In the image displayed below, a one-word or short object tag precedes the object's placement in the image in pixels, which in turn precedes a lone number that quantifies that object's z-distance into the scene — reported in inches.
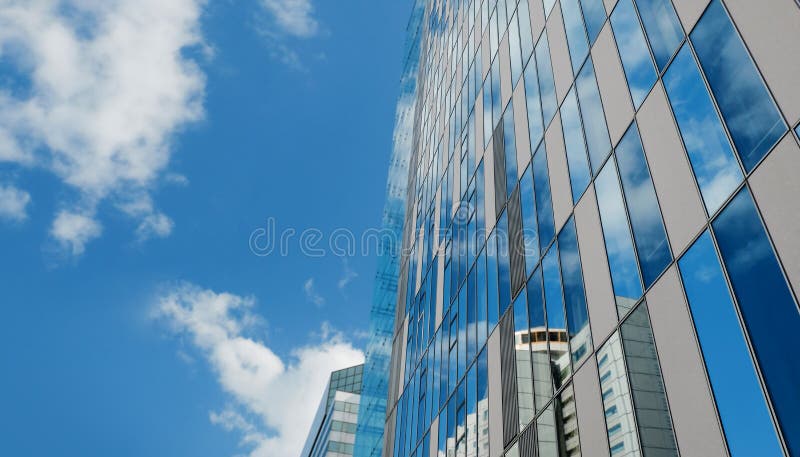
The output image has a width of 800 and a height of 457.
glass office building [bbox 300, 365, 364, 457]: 3120.1
